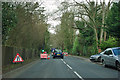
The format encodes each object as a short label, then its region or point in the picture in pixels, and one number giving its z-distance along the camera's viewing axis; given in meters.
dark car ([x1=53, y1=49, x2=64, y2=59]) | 36.09
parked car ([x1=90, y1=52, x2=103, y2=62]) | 23.63
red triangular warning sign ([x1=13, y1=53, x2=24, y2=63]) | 16.29
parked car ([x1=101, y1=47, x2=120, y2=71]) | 13.94
